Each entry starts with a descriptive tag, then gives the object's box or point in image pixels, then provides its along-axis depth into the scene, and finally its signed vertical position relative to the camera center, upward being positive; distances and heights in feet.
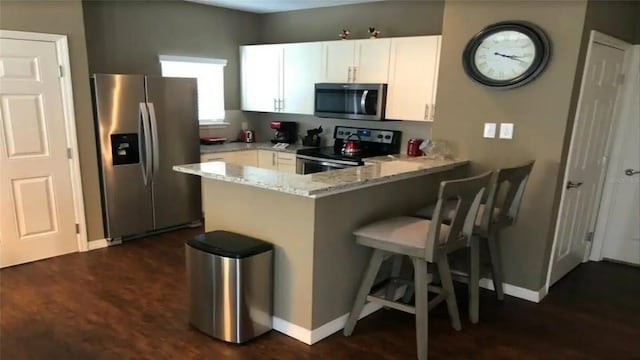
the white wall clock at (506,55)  9.93 +1.15
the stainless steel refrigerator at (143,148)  13.39 -1.77
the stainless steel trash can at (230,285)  8.24 -3.58
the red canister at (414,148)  14.47 -1.50
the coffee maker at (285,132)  18.34 -1.44
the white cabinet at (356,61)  14.57 +1.30
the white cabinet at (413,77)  13.51 +0.75
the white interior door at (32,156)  11.56 -1.86
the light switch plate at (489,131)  10.91 -0.65
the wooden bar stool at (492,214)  9.07 -2.39
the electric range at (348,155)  14.84 -1.86
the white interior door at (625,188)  12.75 -2.37
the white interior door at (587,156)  10.58 -1.25
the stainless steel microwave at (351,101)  14.62 -0.06
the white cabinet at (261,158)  16.48 -2.37
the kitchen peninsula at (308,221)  8.18 -2.45
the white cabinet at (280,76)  16.46 +0.79
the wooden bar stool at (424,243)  7.60 -2.55
